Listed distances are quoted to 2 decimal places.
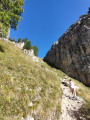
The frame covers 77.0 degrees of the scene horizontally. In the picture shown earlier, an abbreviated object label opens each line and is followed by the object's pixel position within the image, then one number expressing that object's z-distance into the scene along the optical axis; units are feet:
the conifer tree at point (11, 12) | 21.77
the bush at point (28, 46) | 109.55
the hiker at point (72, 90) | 30.84
